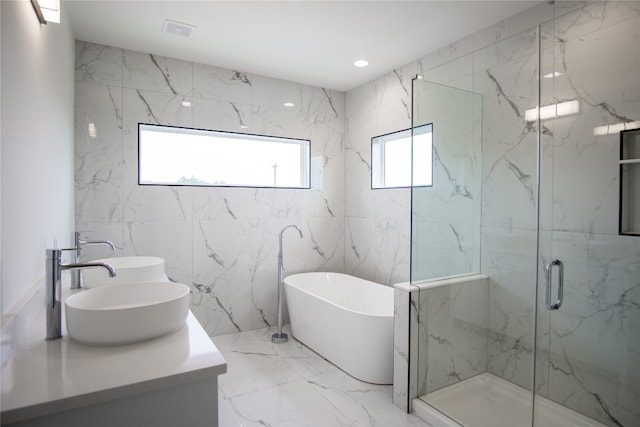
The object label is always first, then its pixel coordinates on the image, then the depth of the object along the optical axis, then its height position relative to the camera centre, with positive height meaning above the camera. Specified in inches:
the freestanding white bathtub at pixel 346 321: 110.1 -38.6
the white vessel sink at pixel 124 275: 84.5 -16.2
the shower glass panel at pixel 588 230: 80.7 -4.6
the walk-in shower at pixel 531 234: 83.1 -6.2
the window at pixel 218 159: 139.8 +20.9
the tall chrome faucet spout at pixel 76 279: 81.5 -16.1
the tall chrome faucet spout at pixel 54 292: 50.1 -11.9
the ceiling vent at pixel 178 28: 111.1 +56.1
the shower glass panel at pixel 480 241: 97.0 -8.7
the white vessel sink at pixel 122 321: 47.5 -15.3
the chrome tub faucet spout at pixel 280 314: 145.7 -43.2
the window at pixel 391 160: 148.3 +21.1
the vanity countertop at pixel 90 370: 36.9 -18.9
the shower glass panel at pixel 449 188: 105.5 +6.6
